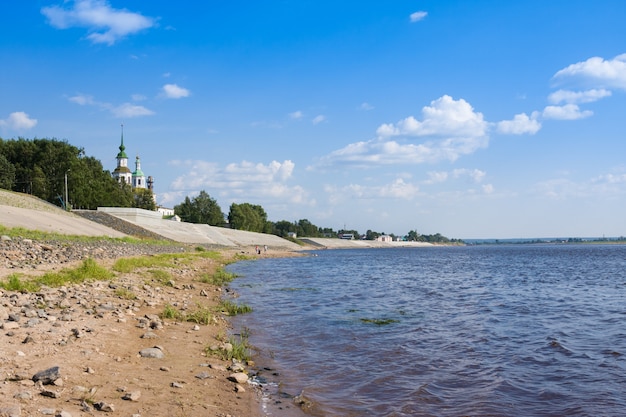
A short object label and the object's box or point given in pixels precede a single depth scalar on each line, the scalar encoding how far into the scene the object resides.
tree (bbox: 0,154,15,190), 97.00
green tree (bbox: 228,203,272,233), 163.75
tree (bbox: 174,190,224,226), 155.62
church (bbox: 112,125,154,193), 179.75
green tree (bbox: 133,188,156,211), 143.32
